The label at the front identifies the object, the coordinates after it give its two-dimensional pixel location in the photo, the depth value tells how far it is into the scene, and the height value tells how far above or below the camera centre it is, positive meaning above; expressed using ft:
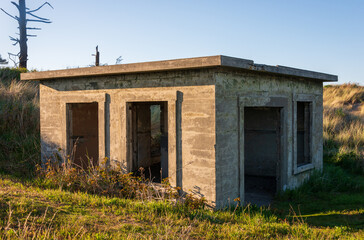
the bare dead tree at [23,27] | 71.52 +18.25
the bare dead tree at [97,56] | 70.85 +11.94
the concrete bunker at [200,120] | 21.16 -0.52
